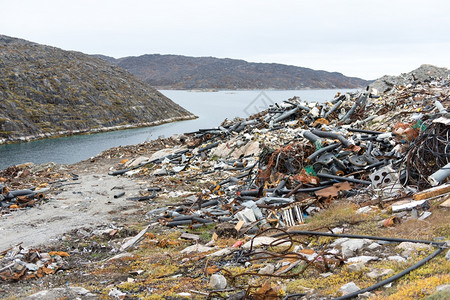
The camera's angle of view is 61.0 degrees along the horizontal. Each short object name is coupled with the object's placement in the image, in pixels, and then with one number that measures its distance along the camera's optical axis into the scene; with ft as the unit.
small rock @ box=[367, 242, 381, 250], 17.01
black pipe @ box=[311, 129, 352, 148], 35.58
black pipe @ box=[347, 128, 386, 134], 41.23
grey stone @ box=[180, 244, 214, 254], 23.06
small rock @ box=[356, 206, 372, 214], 23.38
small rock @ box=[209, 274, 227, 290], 15.98
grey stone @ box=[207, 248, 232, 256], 20.64
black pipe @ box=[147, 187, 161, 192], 45.31
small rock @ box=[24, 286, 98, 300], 16.52
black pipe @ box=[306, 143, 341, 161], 34.24
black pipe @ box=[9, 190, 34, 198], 42.70
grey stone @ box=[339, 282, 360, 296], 13.04
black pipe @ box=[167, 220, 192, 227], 30.86
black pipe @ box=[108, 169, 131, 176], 58.31
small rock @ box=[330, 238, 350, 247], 18.40
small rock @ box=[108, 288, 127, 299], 16.42
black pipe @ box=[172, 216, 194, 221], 31.30
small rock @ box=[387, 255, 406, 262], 14.99
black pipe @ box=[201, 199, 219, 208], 35.91
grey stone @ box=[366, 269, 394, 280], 13.89
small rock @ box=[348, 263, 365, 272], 14.73
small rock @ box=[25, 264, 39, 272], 21.31
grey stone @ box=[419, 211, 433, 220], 19.51
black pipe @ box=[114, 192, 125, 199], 43.65
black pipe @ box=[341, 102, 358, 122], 57.62
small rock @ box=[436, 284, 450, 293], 10.56
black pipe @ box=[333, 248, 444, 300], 12.60
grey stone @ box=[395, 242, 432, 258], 15.40
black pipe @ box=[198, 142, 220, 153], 61.97
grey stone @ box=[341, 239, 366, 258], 16.83
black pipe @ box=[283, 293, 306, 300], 13.76
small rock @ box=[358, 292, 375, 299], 12.35
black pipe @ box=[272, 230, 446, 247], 15.35
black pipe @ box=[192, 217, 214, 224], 30.37
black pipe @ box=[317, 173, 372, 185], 29.48
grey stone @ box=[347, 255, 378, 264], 15.74
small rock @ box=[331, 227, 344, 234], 20.43
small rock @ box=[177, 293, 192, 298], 15.57
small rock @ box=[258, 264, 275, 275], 16.99
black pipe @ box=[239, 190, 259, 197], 34.91
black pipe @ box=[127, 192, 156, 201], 41.96
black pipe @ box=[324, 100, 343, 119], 61.38
